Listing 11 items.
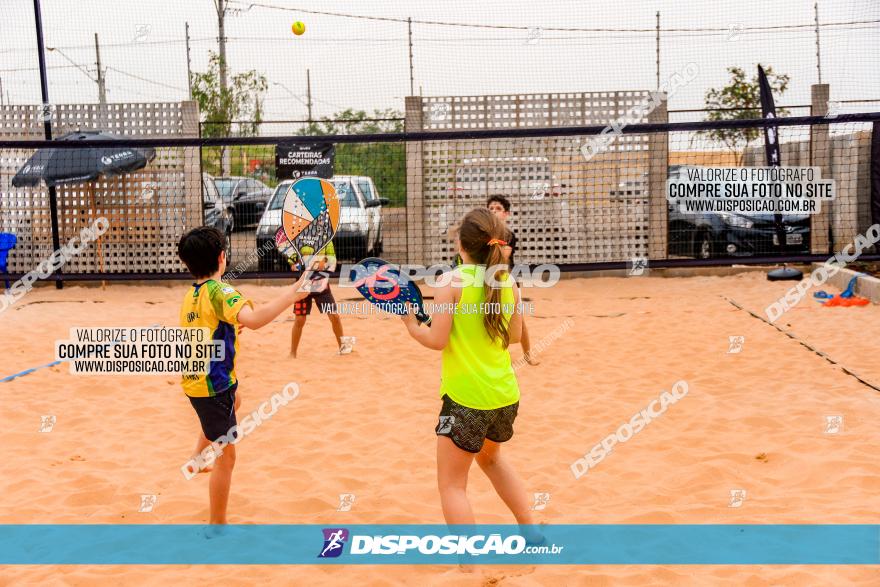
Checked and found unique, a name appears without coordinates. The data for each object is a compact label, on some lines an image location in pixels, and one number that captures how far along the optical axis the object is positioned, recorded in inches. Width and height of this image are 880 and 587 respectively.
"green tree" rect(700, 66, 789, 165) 668.7
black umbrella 457.1
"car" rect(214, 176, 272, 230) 573.6
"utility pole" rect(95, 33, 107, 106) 622.9
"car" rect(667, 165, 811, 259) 493.4
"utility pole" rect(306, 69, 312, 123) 545.3
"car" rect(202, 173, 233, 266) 503.2
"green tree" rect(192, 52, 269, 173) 749.9
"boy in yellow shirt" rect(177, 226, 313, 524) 137.9
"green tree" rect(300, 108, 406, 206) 642.8
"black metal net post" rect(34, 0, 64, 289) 458.0
